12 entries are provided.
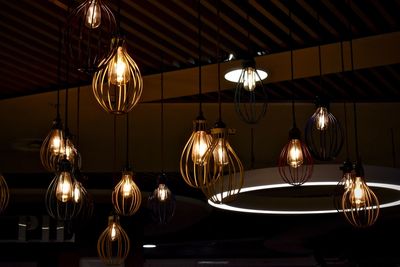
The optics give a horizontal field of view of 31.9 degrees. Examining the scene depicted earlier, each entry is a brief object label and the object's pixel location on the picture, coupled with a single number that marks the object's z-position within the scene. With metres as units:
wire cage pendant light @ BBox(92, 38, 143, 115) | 2.50
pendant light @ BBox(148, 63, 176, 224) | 5.19
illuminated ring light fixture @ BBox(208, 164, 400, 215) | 6.85
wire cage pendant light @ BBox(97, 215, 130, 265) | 5.35
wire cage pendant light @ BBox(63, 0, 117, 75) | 2.27
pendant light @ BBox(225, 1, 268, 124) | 3.38
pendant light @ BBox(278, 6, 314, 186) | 4.04
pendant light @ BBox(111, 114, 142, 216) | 4.70
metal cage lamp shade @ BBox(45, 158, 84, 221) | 3.90
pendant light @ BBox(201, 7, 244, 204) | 2.90
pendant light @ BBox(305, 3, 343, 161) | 3.82
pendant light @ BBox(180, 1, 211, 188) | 3.15
